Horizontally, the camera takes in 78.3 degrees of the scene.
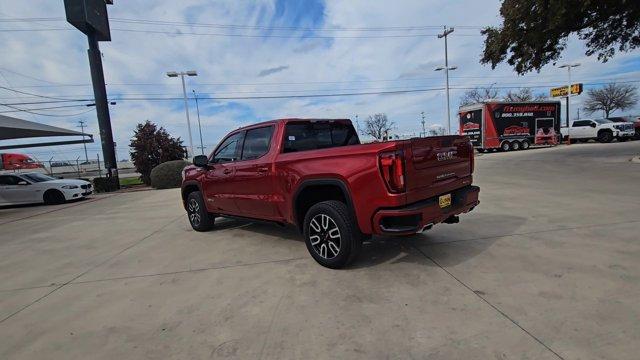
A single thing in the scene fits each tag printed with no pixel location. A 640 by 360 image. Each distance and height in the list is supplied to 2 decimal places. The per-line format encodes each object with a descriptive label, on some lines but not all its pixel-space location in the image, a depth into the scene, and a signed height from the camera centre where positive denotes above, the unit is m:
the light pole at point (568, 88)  44.02 +4.05
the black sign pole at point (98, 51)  21.38 +6.30
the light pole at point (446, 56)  30.42 +6.17
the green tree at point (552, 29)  13.14 +3.73
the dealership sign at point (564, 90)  45.06 +4.01
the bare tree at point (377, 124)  64.21 +2.51
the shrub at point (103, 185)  22.39 -1.37
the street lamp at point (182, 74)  28.27 +5.75
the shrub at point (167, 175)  20.44 -1.01
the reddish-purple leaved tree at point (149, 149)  25.73 +0.52
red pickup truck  3.96 -0.47
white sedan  15.68 -0.97
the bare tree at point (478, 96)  65.00 +5.85
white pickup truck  29.48 -0.66
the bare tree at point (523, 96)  63.06 +5.18
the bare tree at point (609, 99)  63.25 +3.54
